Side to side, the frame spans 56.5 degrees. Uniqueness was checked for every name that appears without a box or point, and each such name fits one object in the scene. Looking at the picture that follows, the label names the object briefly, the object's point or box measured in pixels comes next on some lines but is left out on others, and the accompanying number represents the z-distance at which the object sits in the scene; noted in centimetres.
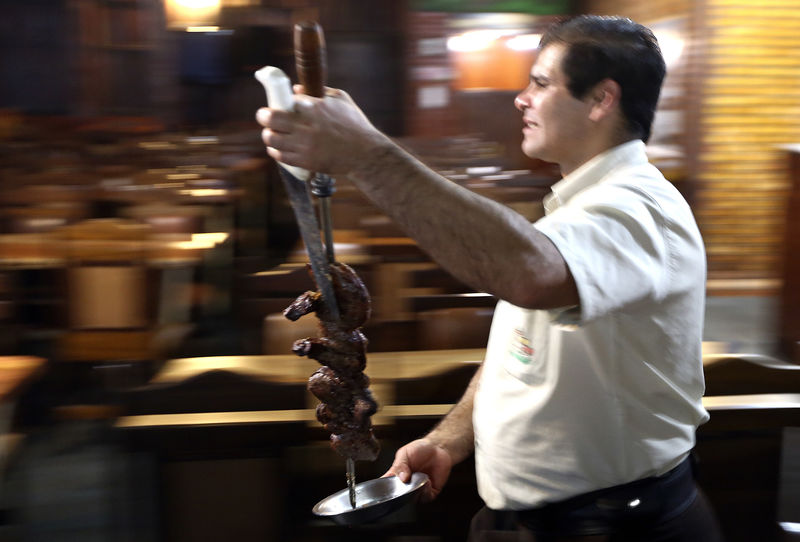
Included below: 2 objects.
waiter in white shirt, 103
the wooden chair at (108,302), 287
